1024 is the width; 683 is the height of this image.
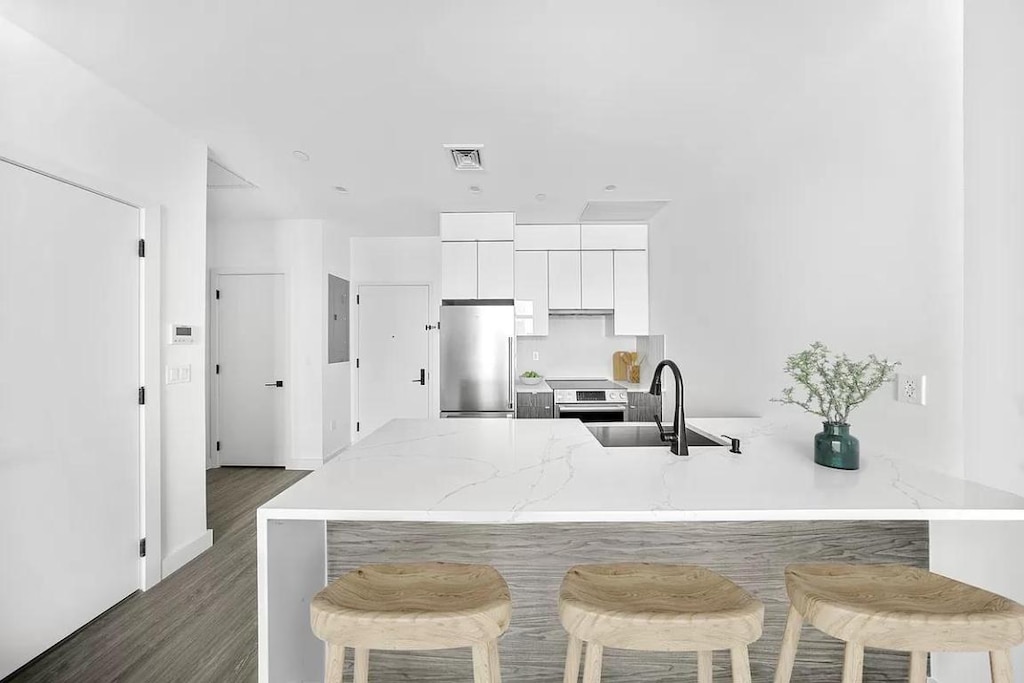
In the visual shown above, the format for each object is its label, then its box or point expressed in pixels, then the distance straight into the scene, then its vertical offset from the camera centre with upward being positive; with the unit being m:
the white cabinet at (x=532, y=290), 4.82 +0.45
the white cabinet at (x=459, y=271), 4.60 +0.60
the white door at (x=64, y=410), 1.99 -0.31
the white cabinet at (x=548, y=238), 4.85 +0.94
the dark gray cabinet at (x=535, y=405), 4.52 -0.58
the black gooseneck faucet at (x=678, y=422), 1.76 -0.29
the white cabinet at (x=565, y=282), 4.84 +0.53
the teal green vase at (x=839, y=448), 1.56 -0.33
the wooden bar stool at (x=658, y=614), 0.98 -0.55
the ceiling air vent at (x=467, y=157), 3.18 +1.16
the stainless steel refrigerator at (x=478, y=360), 4.44 -0.18
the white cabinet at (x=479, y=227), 4.61 +0.99
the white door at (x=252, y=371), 5.10 -0.32
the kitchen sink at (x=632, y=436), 2.18 -0.43
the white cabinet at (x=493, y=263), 4.62 +0.67
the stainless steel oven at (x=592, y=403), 4.36 -0.54
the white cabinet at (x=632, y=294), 4.84 +0.42
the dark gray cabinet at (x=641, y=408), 4.42 -0.59
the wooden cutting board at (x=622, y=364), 5.14 -0.25
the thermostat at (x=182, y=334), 2.90 +0.02
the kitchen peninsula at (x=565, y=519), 1.23 -0.42
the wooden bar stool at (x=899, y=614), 0.95 -0.54
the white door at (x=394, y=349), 5.64 -0.11
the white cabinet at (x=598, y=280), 4.84 +0.55
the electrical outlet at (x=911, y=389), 1.78 -0.17
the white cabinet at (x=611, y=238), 4.85 +0.94
